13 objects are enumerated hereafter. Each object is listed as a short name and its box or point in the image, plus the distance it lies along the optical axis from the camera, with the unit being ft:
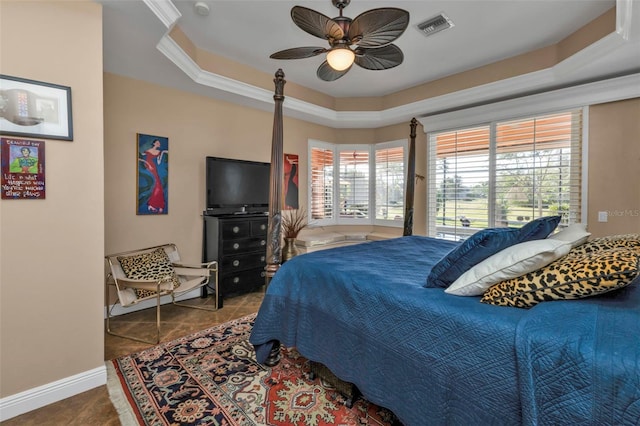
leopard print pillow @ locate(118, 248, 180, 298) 9.36
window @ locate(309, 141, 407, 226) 16.93
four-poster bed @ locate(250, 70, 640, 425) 2.91
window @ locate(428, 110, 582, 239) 11.07
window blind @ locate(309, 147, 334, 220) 16.96
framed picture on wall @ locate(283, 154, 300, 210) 15.62
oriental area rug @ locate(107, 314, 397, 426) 5.46
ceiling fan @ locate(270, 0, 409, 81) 6.37
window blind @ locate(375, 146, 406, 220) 16.56
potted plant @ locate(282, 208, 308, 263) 14.42
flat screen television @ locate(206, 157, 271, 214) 12.25
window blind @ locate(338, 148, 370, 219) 17.87
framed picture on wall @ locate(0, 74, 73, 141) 5.48
